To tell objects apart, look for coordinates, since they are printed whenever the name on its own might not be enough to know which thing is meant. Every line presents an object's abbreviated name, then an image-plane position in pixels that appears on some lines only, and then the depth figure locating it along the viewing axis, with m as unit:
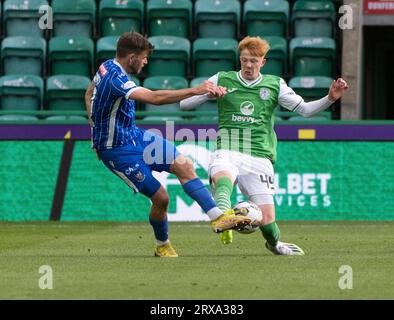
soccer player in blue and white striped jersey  10.67
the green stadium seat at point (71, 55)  19.79
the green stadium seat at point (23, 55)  19.86
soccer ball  10.48
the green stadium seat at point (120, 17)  20.34
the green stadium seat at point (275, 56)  19.62
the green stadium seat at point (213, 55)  19.66
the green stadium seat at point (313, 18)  20.19
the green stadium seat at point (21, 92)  19.23
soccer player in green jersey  11.13
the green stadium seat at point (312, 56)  19.67
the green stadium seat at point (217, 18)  20.27
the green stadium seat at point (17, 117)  18.06
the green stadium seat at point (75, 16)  20.39
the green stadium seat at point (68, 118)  17.56
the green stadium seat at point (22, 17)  20.34
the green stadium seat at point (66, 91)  19.19
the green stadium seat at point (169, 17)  20.33
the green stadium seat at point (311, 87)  18.78
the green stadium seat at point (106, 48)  19.69
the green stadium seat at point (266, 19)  20.16
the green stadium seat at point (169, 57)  19.77
